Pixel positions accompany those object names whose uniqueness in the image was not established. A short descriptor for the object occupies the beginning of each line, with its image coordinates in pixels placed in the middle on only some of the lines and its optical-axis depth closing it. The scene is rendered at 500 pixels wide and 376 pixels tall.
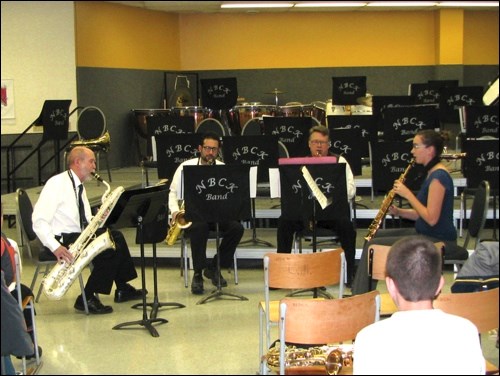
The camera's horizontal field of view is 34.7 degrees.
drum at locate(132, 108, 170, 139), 13.23
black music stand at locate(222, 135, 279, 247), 7.66
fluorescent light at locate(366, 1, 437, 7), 14.58
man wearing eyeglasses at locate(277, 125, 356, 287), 7.06
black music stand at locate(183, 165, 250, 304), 6.45
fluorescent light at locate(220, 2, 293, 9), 14.73
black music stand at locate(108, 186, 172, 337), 5.83
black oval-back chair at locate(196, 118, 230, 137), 10.62
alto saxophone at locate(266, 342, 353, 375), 3.99
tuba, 10.23
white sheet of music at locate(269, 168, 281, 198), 6.64
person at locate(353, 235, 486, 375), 2.54
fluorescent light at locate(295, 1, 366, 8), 14.63
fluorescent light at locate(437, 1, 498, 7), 14.58
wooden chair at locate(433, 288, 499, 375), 3.81
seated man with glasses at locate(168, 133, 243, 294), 7.15
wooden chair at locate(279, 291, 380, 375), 3.69
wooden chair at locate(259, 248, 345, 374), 4.81
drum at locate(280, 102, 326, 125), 11.78
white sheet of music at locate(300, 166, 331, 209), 6.34
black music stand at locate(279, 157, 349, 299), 6.45
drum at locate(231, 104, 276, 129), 11.94
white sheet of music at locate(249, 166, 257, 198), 7.08
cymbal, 15.23
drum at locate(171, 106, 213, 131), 12.10
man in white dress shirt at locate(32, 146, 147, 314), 6.35
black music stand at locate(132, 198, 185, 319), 6.24
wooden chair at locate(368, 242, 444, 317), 4.88
